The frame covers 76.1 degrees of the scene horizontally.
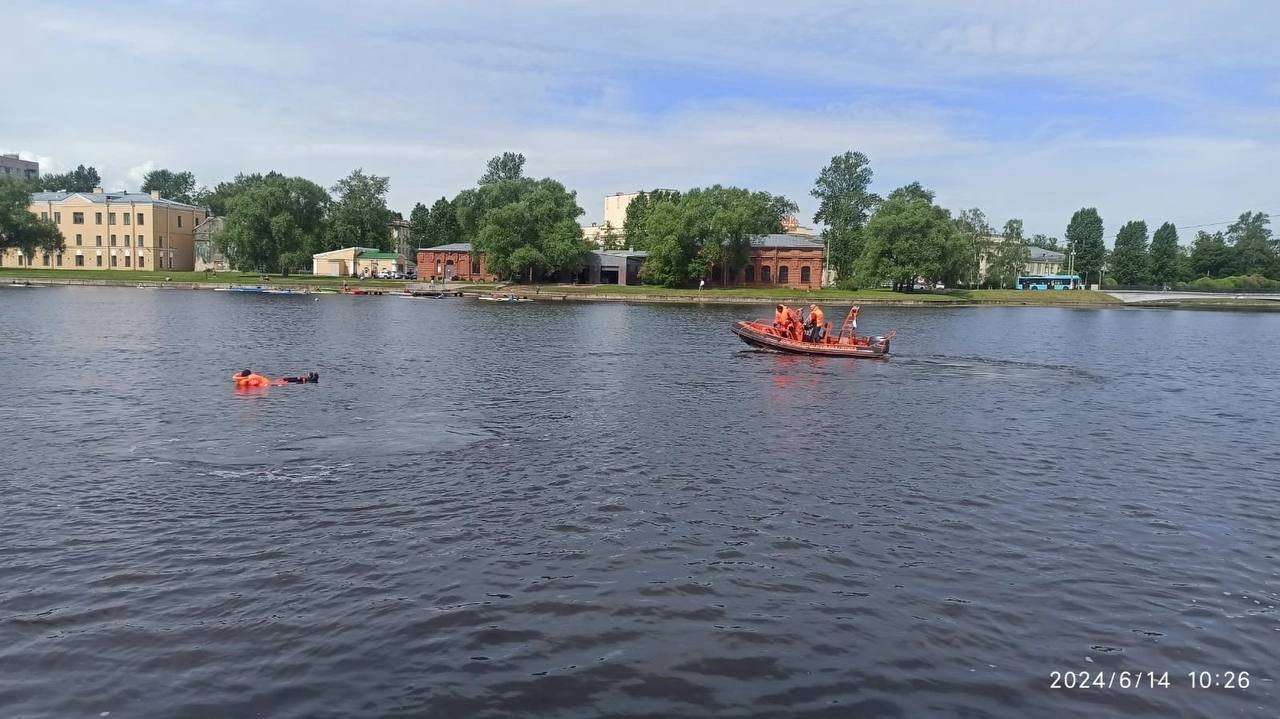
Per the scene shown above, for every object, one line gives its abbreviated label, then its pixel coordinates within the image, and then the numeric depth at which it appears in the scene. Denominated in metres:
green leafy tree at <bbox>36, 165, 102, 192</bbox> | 185.48
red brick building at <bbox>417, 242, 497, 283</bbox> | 127.31
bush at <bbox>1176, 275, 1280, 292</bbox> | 144.88
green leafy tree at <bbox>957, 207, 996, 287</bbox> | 121.75
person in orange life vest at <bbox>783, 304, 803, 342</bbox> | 42.69
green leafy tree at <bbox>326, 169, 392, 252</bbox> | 136.00
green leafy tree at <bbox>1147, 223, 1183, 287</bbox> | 163.38
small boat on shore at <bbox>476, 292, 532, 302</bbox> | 100.72
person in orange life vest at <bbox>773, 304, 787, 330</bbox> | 43.19
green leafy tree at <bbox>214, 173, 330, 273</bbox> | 118.50
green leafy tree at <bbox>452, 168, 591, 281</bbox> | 111.56
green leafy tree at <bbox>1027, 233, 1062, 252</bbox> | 196.34
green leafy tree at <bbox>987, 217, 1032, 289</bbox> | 139.38
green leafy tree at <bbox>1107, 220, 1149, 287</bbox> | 164.62
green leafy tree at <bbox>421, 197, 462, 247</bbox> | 148.25
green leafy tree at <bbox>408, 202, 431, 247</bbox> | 150.73
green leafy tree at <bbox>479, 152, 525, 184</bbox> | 147.00
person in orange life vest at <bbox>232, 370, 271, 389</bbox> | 27.05
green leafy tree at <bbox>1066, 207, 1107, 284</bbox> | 165.75
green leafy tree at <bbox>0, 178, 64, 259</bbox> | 111.56
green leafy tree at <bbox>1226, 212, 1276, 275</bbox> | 158.38
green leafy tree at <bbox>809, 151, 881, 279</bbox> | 132.25
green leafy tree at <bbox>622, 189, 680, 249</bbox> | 134.88
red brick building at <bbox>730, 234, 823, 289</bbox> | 121.69
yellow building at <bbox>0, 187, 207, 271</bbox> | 129.75
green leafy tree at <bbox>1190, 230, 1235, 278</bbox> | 162.50
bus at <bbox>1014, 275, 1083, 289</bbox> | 144.50
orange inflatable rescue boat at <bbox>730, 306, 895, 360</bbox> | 40.94
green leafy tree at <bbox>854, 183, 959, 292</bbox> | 110.25
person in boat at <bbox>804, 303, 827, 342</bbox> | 42.75
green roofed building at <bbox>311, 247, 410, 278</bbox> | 133.38
